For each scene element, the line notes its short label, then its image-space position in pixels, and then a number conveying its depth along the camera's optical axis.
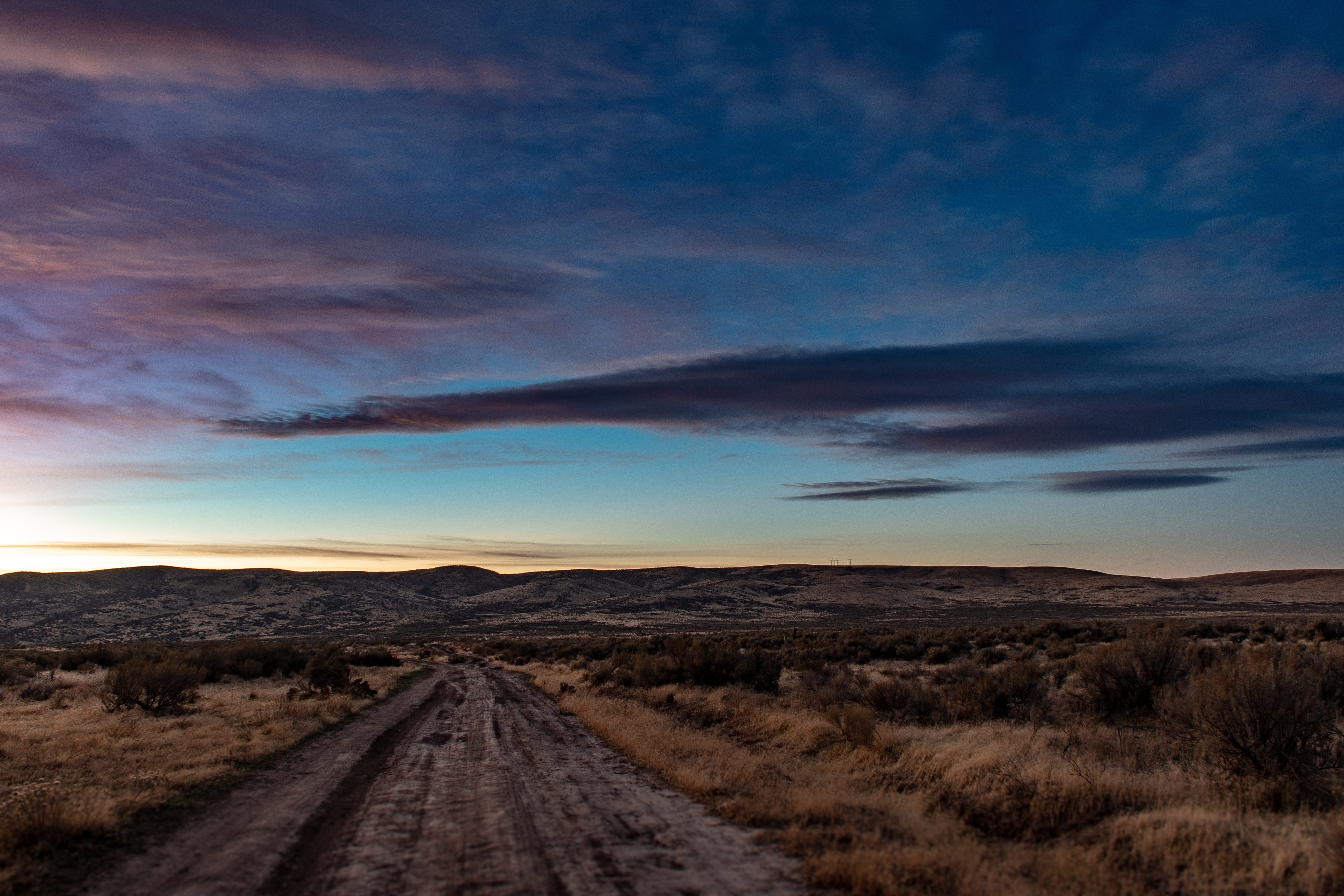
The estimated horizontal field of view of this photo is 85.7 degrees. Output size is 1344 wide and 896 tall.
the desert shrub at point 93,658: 35.75
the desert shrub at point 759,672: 23.20
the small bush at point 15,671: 28.31
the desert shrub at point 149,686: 19.94
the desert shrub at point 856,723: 12.85
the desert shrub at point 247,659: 32.88
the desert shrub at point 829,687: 17.31
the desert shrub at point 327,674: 26.75
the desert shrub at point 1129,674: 14.91
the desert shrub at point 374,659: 43.88
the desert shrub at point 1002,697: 15.69
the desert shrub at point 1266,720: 9.13
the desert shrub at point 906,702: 15.88
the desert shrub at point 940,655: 30.06
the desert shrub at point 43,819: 8.08
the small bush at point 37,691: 24.33
